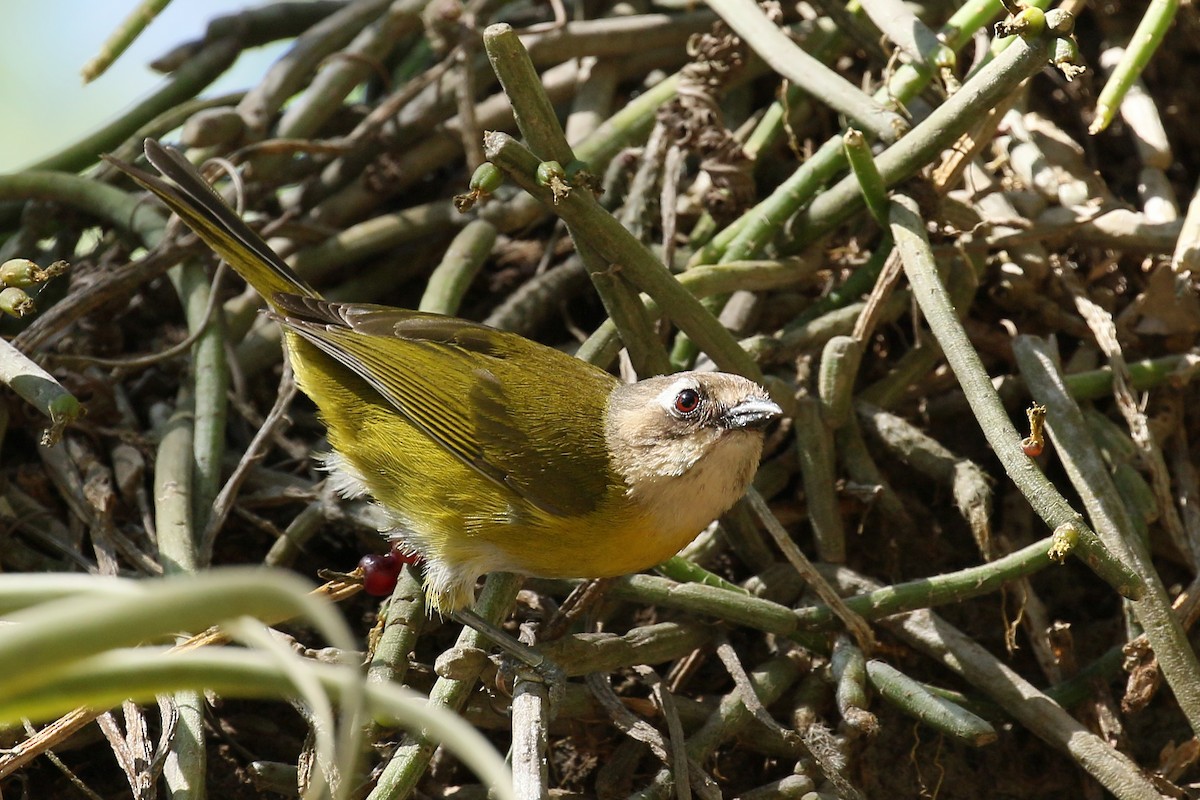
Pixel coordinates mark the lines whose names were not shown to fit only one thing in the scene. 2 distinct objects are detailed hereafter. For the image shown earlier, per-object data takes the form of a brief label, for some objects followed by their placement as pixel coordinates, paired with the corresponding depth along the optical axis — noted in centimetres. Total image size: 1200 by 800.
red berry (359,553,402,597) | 489
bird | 488
